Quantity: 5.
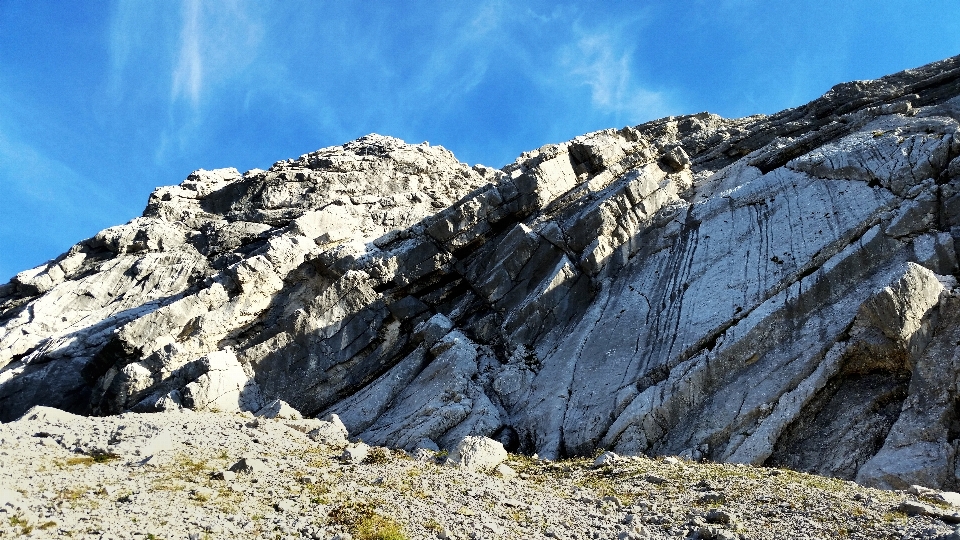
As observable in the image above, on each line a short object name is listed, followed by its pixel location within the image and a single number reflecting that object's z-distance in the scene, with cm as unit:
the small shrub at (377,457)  2533
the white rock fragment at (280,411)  3272
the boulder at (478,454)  2564
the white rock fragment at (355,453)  2550
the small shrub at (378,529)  1772
